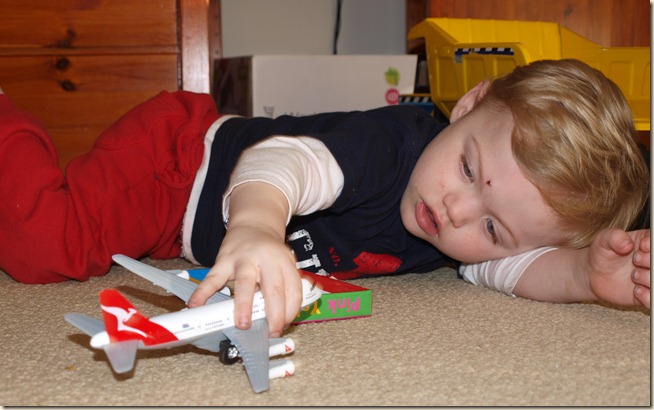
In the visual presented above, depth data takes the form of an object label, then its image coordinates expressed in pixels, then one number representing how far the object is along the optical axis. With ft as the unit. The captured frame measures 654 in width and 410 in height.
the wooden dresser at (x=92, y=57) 5.20
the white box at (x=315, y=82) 5.62
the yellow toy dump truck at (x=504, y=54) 4.63
